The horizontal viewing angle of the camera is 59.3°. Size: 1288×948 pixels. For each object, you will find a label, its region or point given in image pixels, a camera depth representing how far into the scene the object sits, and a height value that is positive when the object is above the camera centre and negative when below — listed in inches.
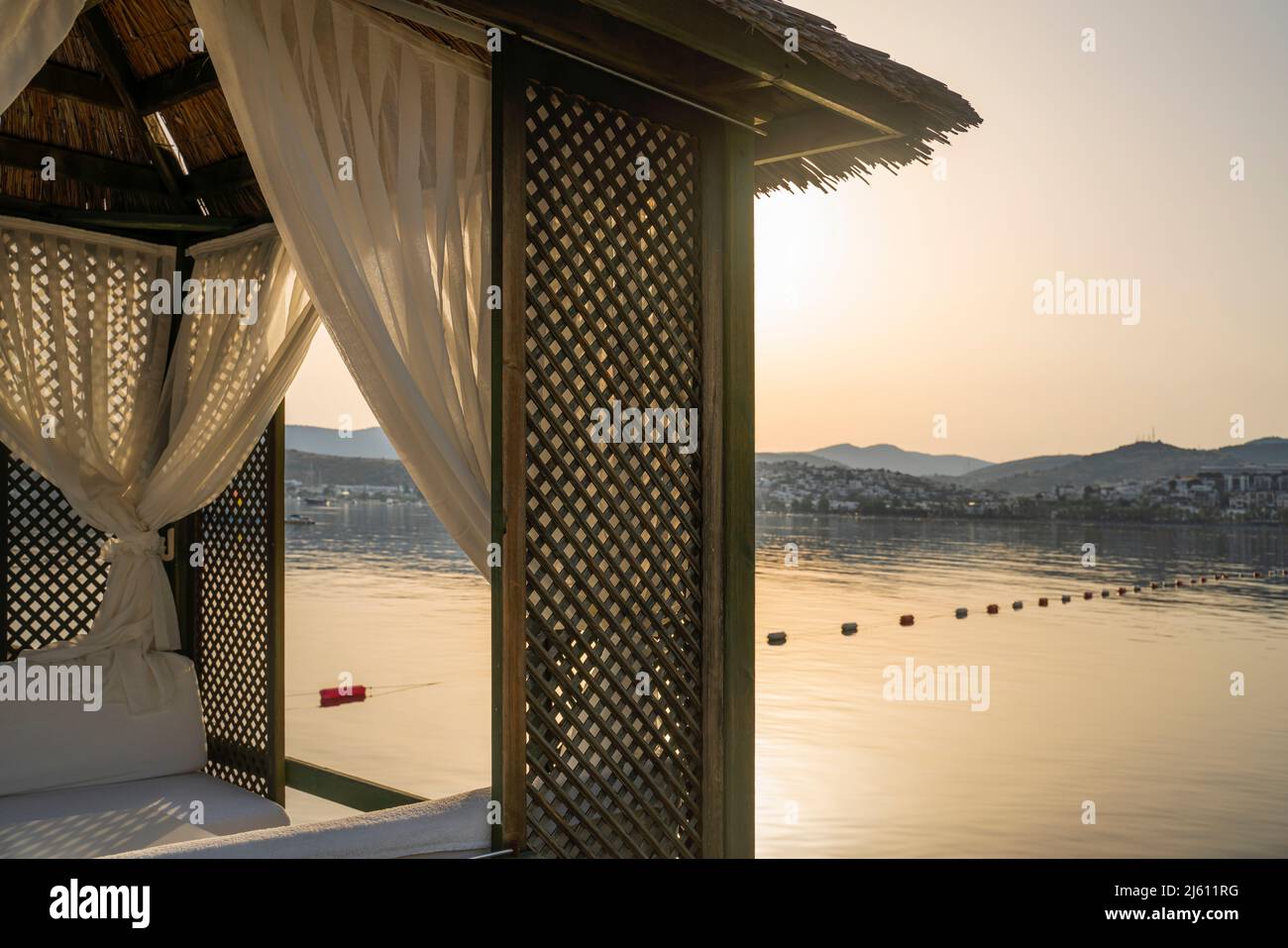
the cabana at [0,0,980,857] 114.8 +19.4
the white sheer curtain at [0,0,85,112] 83.7 +35.6
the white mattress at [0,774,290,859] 139.5 -41.6
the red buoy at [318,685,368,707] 374.6 -64.4
